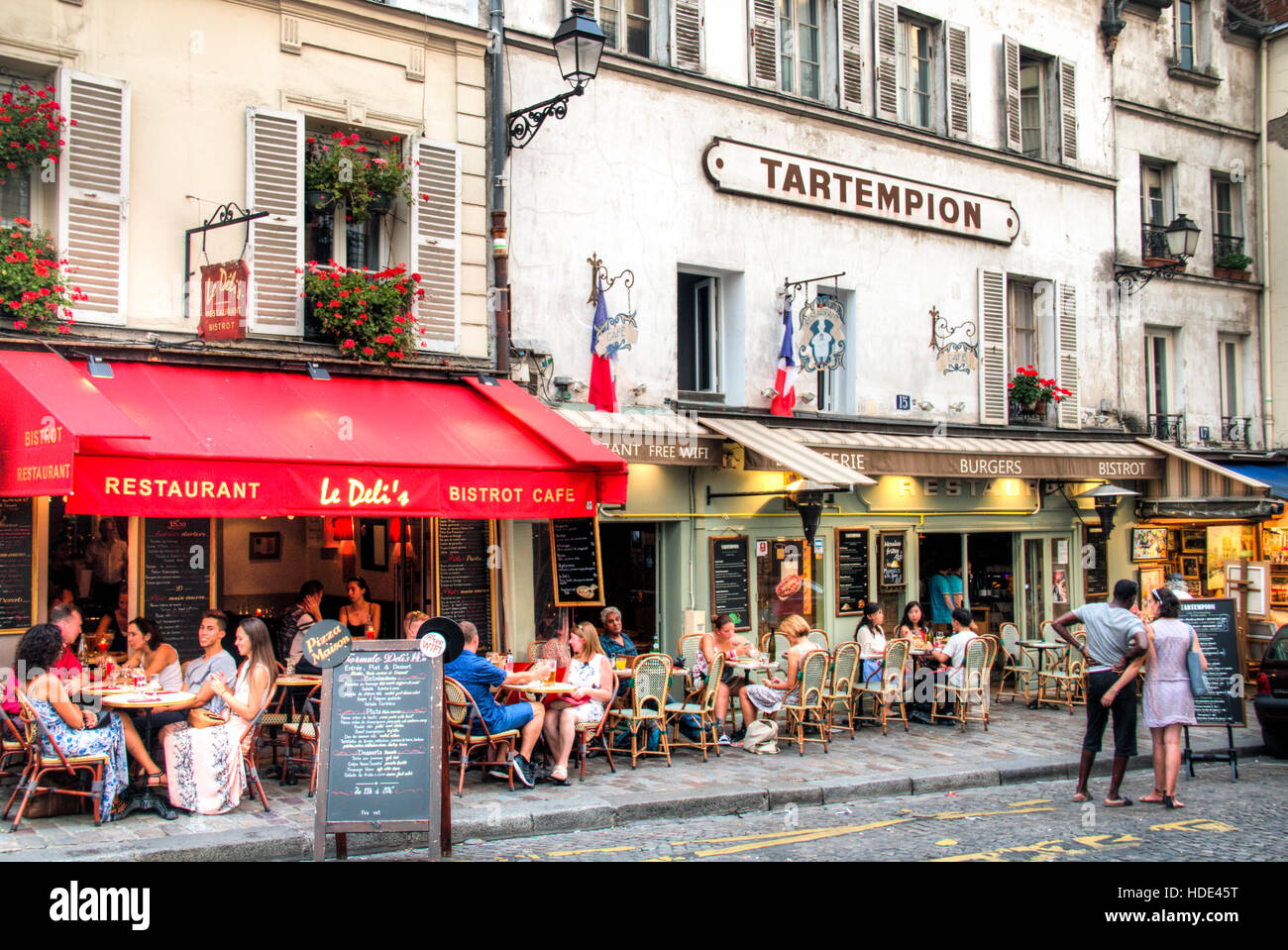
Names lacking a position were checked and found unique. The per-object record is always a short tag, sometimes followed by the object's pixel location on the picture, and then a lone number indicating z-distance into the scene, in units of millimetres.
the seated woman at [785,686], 11680
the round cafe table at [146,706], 8133
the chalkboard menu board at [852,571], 14875
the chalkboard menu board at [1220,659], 11242
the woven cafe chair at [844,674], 12344
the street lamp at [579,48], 10766
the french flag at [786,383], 13938
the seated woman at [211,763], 8320
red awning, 8703
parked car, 12047
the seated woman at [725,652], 11781
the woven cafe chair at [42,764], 7855
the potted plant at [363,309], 10664
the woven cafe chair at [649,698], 10719
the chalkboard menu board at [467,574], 11523
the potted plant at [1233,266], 19547
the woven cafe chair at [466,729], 9172
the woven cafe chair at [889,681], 12836
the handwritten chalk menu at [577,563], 12039
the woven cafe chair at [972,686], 13180
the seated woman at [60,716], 7926
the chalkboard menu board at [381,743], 7246
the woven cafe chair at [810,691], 11734
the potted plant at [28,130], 9055
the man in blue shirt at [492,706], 9227
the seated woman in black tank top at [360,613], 11807
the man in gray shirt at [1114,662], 9305
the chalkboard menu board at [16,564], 9234
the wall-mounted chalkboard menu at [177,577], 10023
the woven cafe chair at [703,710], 11266
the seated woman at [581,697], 9820
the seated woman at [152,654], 9266
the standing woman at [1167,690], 9398
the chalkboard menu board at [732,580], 13562
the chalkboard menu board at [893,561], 15367
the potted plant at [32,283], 9047
